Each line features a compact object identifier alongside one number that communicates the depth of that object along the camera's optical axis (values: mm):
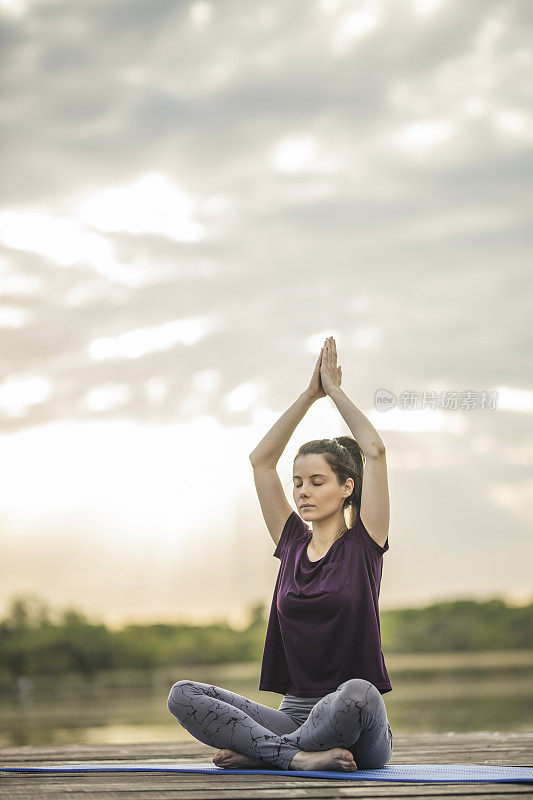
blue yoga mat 3395
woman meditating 3607
